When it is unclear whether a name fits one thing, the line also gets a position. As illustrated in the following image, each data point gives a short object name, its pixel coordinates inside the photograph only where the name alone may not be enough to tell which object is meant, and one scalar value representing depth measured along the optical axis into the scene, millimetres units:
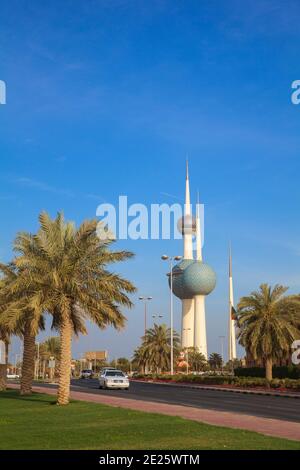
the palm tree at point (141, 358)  83750
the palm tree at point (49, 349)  113688
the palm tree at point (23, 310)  25641
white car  42281
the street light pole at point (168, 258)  61344
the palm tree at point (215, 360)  135125
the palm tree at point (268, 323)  46688
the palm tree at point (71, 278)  25672
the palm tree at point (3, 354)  37219
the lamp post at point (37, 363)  110212
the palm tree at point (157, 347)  83625
